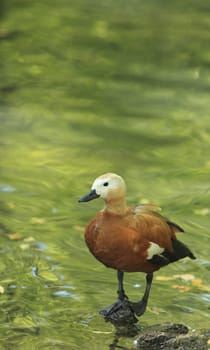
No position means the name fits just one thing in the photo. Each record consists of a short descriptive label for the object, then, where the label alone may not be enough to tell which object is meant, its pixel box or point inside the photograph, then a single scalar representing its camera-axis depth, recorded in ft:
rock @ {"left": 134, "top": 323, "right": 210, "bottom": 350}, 32.07
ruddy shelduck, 32.42
